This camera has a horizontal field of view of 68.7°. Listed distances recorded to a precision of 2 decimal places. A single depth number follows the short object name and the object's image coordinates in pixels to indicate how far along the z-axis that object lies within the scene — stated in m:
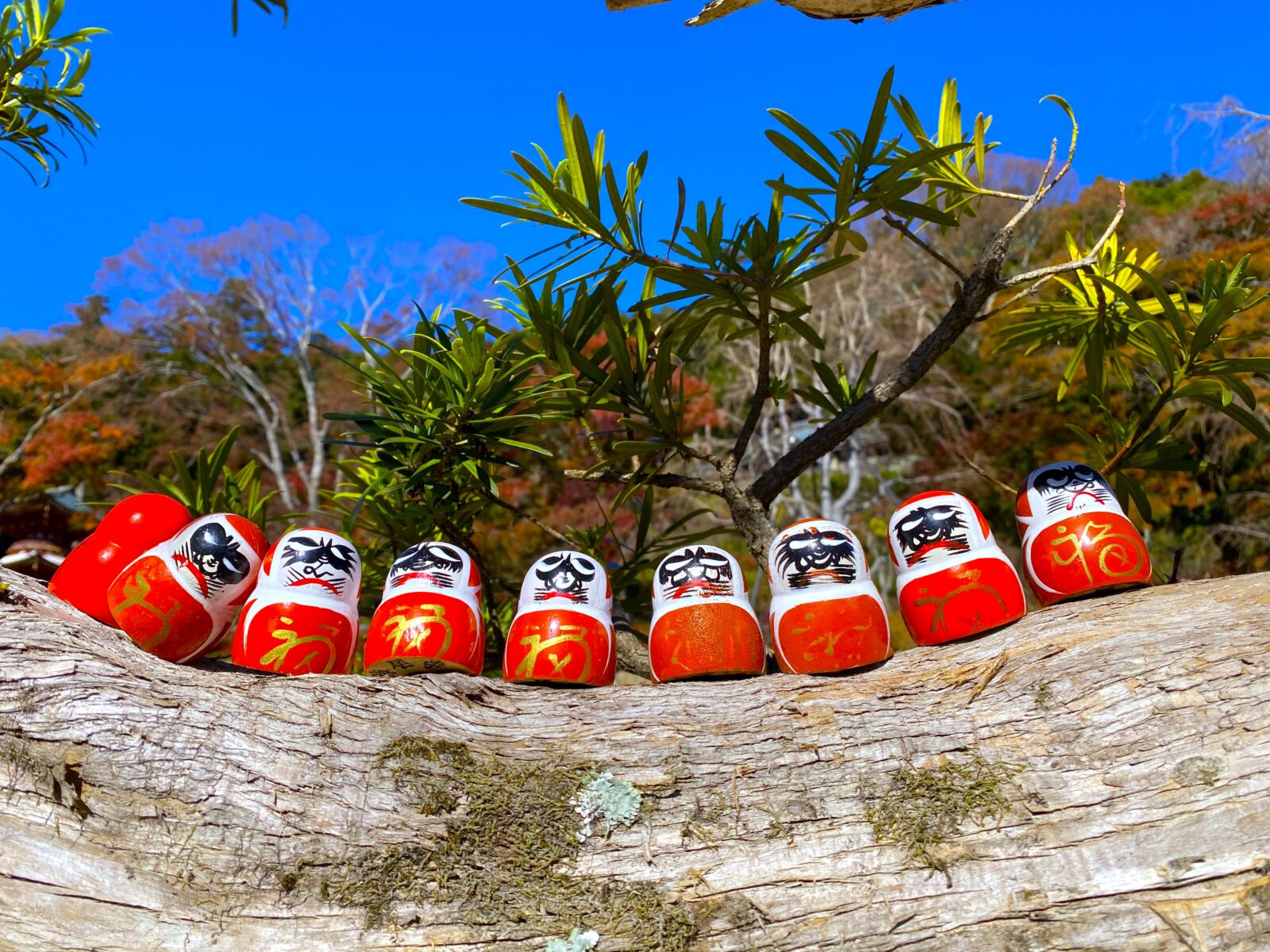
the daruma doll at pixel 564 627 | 0.32
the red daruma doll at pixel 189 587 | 0.32
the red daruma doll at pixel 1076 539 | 0.32
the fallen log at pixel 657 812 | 0.24
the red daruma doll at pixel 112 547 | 0.34
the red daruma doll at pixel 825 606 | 0.32
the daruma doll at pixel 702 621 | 0.32
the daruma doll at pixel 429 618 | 0.32
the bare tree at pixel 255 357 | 9.31
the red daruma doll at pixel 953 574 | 0.32
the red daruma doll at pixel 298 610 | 0.32
